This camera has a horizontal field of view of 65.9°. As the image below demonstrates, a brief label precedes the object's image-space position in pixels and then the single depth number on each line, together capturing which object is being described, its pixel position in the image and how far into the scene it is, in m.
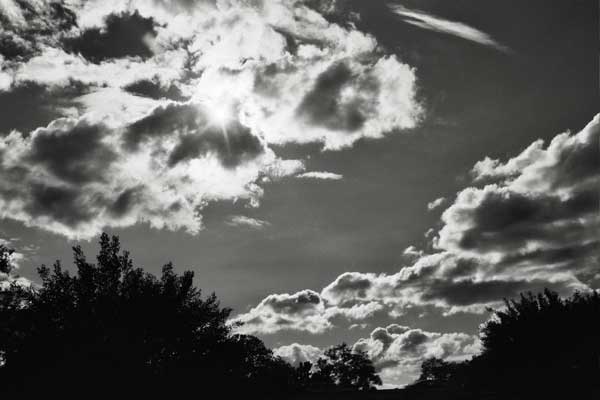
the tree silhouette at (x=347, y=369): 109.06
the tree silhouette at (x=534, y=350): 24.32
